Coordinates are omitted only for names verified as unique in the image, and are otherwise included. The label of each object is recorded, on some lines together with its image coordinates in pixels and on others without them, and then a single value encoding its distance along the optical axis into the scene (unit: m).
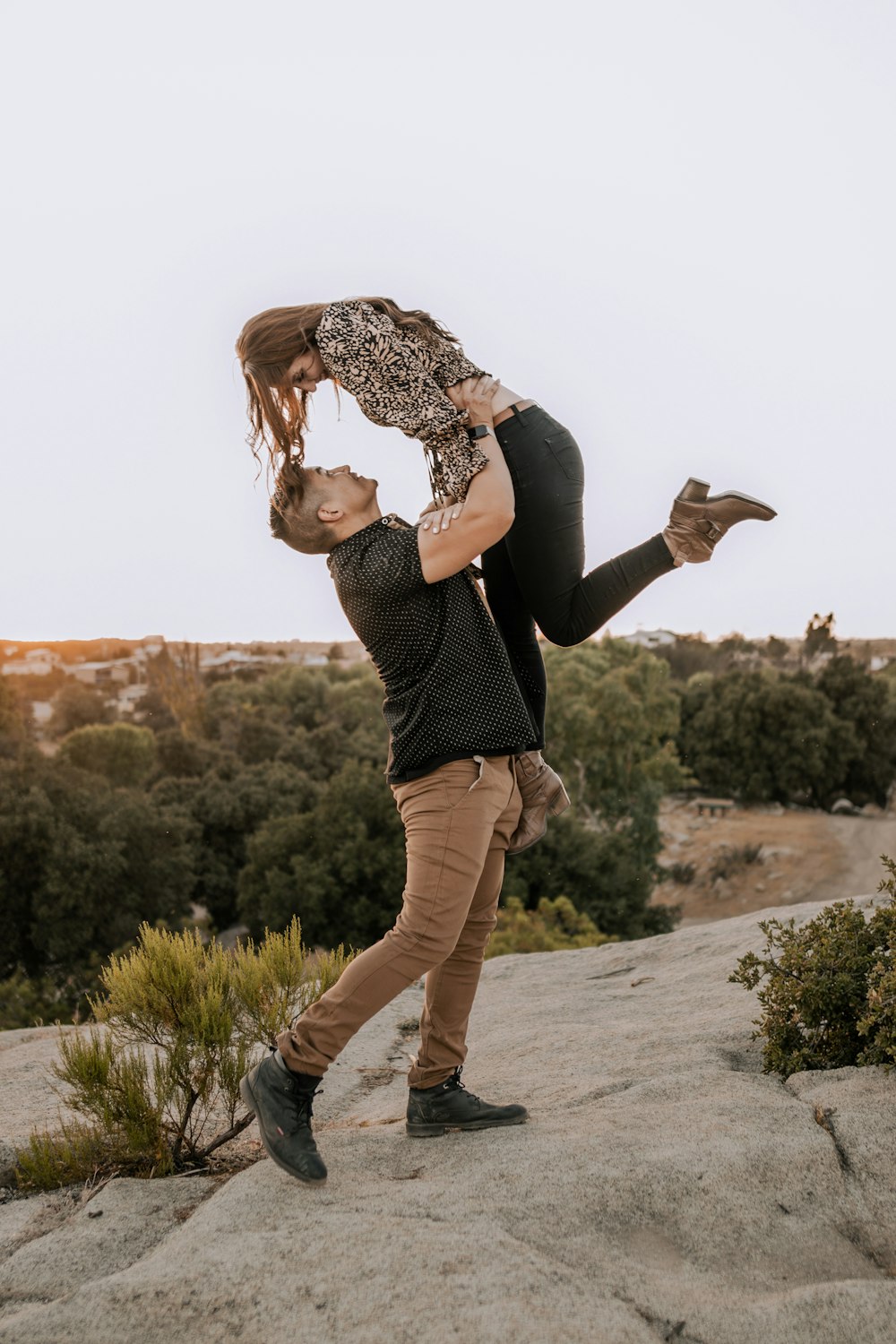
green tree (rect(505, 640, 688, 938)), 25.00
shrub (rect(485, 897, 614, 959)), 16.80
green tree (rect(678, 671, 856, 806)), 40.03
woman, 3.27
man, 3.21
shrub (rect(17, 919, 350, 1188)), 3.73
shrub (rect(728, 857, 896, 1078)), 4.00
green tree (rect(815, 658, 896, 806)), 40.59
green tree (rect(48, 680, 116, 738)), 44.22
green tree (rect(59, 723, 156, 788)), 36.69
